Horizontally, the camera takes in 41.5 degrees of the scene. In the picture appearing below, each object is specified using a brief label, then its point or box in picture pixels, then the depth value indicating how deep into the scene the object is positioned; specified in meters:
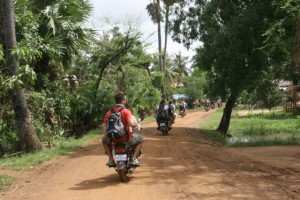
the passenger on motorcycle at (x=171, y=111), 18.40
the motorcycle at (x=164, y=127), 16.70
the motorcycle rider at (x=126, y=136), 7.04
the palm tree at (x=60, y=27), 12.88
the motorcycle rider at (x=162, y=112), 16.73
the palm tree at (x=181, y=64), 68.03
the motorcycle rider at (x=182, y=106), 31.16
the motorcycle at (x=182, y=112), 31.78
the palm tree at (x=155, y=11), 40.48
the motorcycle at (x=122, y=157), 6.95
